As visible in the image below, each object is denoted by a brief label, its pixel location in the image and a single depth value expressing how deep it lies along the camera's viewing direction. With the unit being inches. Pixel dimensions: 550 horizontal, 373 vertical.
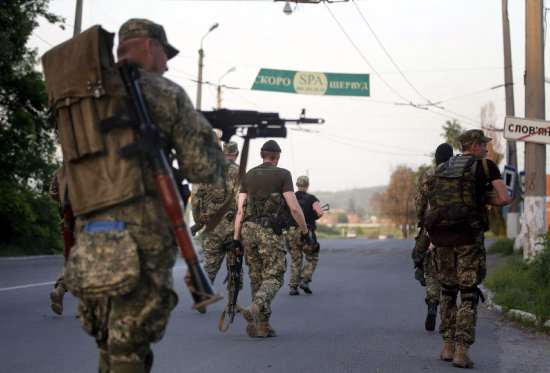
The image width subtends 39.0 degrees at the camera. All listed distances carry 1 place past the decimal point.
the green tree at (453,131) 1869.6
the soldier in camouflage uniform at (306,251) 512.7
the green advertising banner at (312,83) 1051.3
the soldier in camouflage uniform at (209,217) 377.4
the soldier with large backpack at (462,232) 256.7
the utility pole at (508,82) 928.9
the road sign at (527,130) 506.3
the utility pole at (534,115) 565.3
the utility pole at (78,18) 839.4
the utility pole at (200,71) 1230.3
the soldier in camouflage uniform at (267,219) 313.1
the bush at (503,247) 872.6
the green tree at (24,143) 805.9
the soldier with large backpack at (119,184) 138.6
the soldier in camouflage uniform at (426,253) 314.6
